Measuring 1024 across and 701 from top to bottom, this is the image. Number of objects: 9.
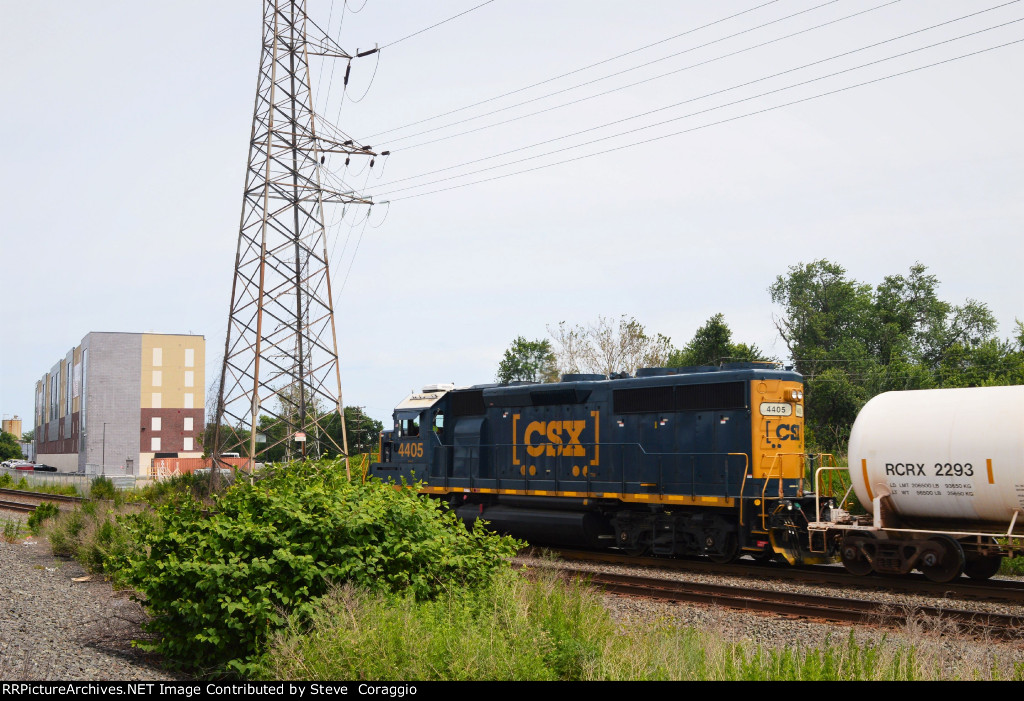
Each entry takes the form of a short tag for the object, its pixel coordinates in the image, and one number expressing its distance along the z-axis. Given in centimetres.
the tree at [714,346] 5762
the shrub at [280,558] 920
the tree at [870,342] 6425
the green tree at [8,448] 15535
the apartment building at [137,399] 9788
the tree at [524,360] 7700
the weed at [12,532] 2239
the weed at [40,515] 2355
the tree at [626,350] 5678
